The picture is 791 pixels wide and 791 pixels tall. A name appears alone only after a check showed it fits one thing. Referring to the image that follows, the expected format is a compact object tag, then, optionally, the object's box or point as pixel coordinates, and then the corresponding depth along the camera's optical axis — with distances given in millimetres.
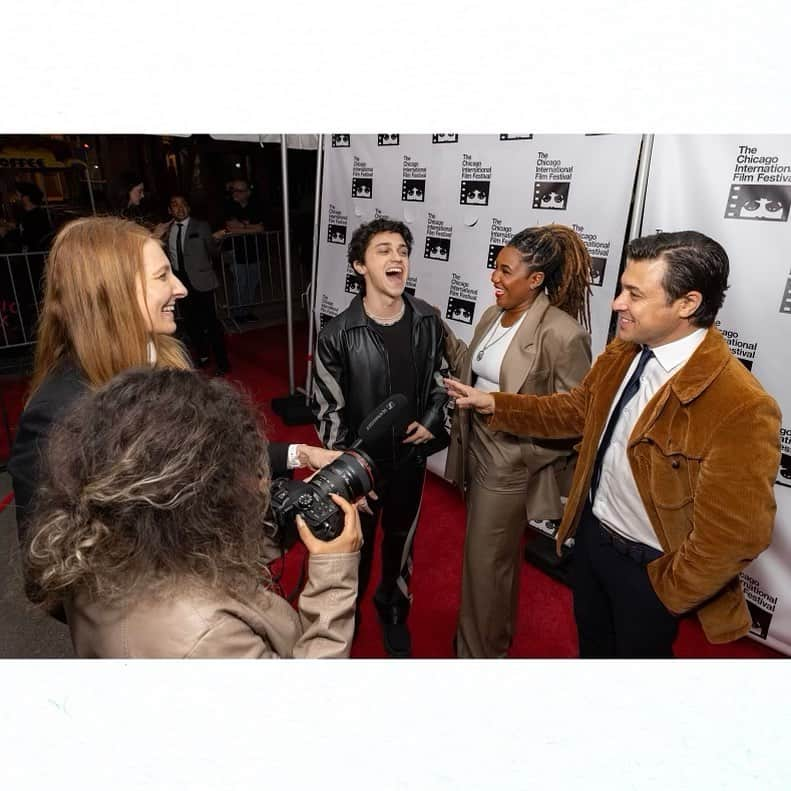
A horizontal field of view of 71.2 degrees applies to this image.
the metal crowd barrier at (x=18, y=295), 4656
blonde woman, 1128
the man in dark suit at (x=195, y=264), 4047
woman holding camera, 693
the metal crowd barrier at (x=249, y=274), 6113
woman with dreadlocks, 1581
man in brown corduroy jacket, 998
